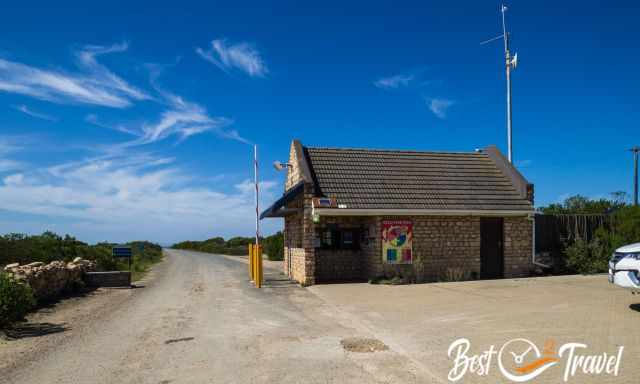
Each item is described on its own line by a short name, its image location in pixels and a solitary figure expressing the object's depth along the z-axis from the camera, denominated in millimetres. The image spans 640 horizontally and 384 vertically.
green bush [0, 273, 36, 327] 9016
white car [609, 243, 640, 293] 9203
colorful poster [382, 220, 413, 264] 16594
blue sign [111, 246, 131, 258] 20688
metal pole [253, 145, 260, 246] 16494
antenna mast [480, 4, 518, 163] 22594
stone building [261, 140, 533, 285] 16641
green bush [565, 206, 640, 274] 17531
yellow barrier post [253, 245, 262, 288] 16536
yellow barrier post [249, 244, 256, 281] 18316
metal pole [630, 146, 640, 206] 34062
